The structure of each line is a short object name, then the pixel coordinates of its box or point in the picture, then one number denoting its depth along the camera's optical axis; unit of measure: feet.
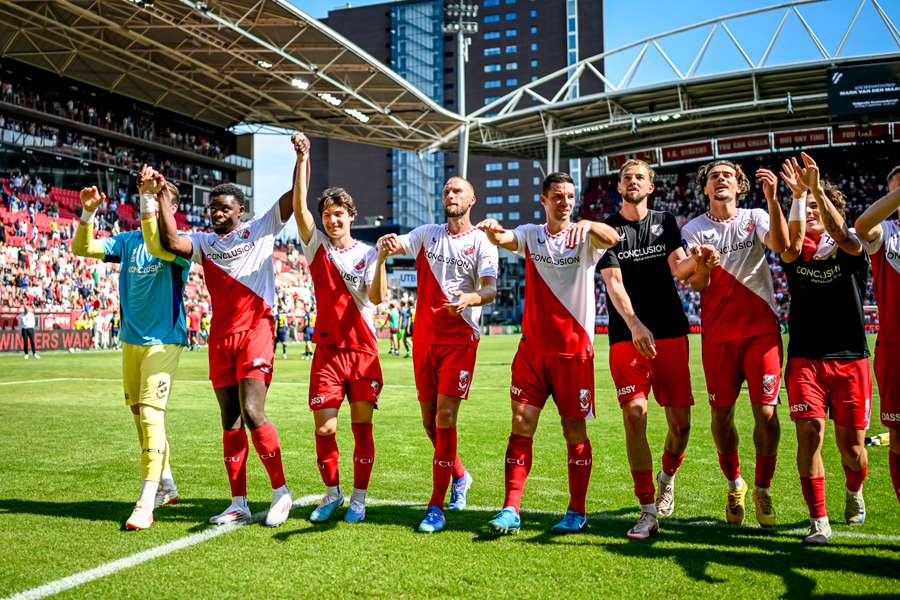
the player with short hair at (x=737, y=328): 16.88
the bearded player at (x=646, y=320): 16.69
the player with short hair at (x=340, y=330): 17.87
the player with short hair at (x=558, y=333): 16.63
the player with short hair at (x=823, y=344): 15.61
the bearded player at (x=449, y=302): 17.72
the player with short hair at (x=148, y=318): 17.99
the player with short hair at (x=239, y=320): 17.63
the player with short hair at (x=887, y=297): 14.93
